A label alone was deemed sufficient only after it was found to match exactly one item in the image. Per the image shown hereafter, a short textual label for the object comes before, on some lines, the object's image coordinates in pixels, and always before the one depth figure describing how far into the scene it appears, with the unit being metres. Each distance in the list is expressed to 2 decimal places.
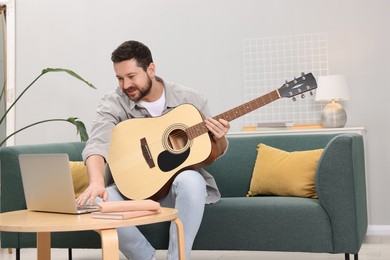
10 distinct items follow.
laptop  2.07
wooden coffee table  1.82
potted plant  4.17
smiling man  2.53
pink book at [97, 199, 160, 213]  1.97
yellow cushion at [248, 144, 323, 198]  3.20
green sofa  2.82
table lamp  4.26
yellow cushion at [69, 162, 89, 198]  3.43
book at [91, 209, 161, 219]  1.92
